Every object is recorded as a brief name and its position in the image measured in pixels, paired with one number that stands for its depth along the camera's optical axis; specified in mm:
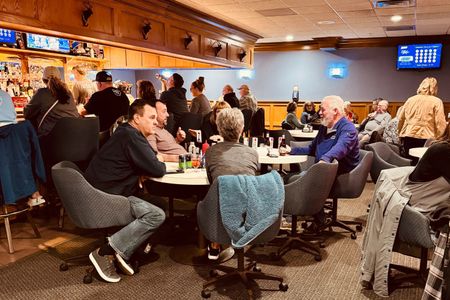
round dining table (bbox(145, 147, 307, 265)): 2859
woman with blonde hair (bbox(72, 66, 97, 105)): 5512
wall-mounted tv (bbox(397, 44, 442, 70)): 9820
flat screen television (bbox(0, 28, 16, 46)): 6344
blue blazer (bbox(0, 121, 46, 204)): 3334
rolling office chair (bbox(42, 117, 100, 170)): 3900
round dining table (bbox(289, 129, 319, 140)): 6423
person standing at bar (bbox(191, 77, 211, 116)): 6219
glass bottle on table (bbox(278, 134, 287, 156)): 3811
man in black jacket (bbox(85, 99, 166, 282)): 2838
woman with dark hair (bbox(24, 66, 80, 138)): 4172
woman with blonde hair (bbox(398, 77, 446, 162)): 5574
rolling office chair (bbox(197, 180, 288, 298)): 2473
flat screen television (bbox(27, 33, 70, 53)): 6867
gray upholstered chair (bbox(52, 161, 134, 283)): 2668
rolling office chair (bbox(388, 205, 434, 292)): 2465
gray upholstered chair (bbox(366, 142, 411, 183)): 4375
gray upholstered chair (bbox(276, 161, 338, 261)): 3051
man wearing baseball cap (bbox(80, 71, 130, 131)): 4625
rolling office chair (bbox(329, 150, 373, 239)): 3645
